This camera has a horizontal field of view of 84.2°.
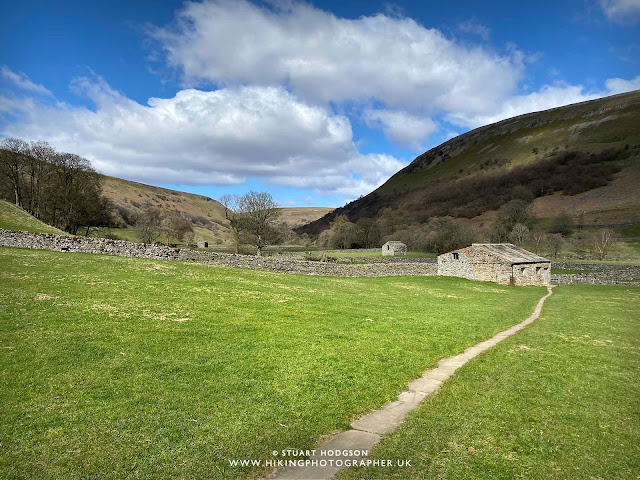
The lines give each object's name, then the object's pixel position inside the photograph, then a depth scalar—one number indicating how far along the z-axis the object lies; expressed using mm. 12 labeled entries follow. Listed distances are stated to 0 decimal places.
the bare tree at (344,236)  108188
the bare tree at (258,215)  70375
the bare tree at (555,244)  73362
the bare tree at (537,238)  75625
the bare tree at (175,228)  96500
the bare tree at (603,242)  74562
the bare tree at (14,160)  56500
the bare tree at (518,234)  81000
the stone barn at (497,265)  41125
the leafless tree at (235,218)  71625
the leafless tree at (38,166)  59094
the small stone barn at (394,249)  73938
